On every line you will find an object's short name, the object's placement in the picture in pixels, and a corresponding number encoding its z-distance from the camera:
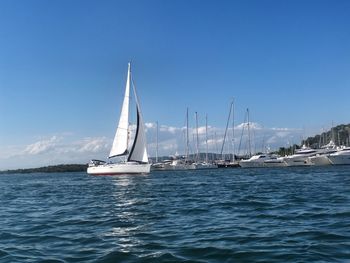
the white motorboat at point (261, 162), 129.07
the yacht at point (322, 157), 118.30
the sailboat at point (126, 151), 80.38
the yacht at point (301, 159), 124.69
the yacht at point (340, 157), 112.25
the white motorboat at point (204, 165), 134.88
